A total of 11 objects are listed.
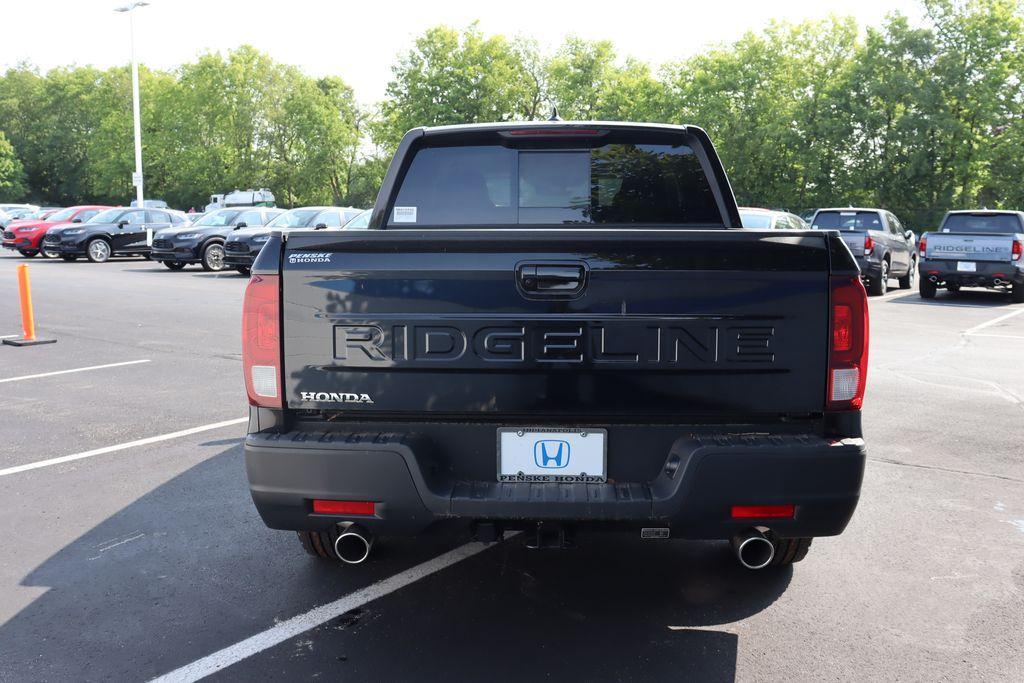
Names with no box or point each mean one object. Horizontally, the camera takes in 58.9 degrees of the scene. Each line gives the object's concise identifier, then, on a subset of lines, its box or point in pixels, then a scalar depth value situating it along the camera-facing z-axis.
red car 30.52
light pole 37.53
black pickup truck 3.09
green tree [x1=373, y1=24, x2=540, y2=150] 67.31
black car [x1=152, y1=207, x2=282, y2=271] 25.16
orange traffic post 11.53
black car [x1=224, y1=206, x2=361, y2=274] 23.22
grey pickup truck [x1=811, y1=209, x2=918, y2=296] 18.44
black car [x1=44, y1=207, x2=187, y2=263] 28.47
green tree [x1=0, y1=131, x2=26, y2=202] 83.44
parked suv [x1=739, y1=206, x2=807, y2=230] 16.30
